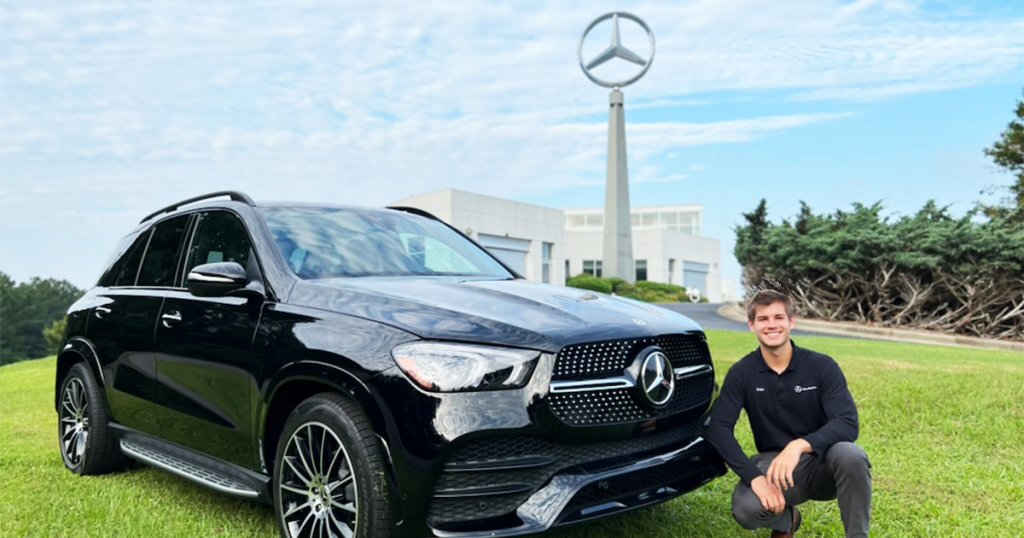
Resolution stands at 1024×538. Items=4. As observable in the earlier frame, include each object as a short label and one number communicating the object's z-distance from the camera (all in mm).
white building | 45094
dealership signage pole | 39125
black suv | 2799
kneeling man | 3203
